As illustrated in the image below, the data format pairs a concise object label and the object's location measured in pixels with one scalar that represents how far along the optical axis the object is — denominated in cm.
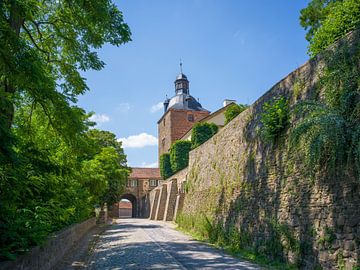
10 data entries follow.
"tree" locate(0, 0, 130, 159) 559
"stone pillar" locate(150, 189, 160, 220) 4149
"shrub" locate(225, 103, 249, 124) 3051
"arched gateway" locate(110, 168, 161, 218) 6156
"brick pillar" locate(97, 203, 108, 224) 3204
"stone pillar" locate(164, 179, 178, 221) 3381
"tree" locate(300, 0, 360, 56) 1045
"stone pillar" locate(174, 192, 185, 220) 2892
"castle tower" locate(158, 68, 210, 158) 5475
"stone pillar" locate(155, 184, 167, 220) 3778
